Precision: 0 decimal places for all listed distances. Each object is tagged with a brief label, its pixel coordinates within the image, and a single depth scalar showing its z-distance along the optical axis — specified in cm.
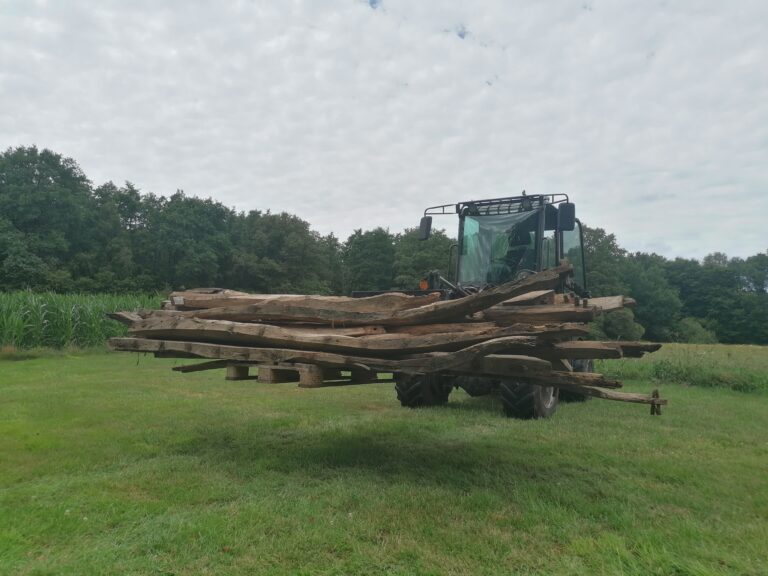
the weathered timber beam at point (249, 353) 411
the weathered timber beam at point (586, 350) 397
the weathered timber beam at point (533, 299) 418
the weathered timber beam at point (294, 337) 397
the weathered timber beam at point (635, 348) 407
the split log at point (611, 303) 441
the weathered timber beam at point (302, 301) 435
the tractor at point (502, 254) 724
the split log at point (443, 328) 418
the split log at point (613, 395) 431
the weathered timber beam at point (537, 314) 386
